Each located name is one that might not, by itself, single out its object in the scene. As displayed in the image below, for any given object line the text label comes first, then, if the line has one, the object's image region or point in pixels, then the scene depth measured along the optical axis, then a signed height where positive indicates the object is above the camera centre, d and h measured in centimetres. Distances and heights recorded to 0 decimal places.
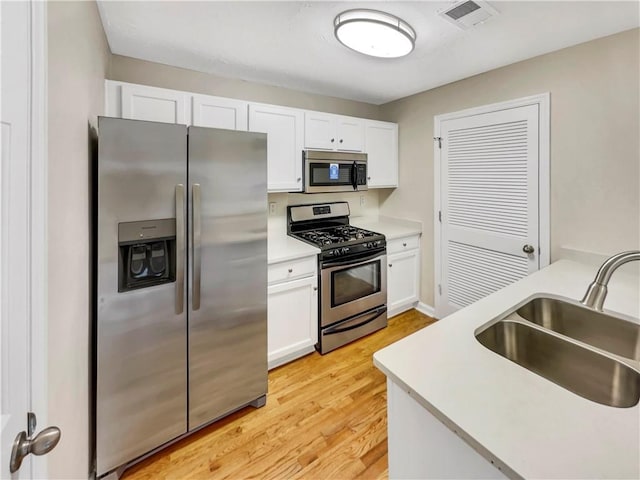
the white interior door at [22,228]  64 +2
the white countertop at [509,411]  67 -44
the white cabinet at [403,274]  316 -36
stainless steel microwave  282 +65
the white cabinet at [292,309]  236 -56
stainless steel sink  132 -39
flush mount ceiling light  166 +117
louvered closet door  246 +33
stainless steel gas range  264 -32
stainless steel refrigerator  148 -22
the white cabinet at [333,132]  282 +103
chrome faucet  102 -13
